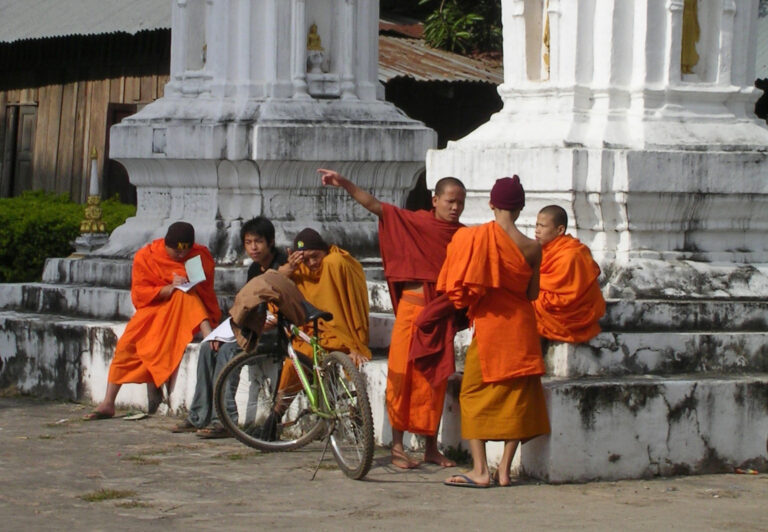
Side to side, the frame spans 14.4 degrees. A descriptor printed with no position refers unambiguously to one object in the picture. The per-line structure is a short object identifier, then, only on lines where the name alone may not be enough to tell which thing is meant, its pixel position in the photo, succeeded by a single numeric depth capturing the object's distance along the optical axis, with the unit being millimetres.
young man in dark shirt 16171
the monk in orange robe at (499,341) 13648
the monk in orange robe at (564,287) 14487
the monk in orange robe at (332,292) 15827
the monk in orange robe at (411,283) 14480
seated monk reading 17347
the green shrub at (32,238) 26221
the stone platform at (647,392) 14136
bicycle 14136
